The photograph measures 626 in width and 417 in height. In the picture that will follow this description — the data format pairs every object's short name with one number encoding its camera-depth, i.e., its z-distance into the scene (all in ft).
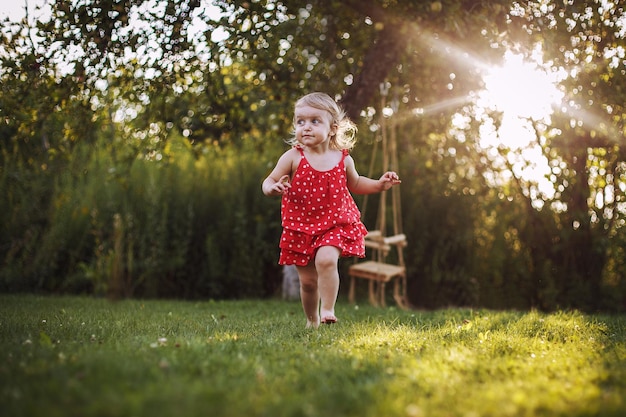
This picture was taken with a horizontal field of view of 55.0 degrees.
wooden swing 20.51
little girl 12.22
